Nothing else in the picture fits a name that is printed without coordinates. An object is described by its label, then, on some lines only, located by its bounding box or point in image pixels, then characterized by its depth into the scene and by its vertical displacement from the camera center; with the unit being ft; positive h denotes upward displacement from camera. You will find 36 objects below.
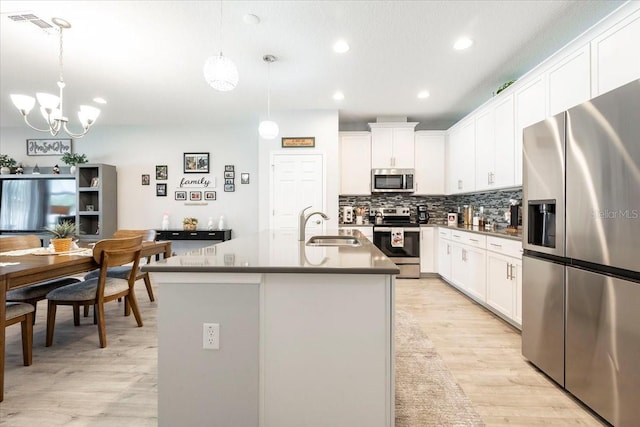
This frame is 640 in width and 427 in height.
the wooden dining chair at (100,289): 8.27 -2.07
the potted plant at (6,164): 18.79 +2.97
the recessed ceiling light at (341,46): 9.66 +5.22
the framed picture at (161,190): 19.69 +1.45
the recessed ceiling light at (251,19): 8.28 +5.18
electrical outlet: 4.47 -1.73
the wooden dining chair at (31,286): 8.26 -2.05
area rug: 5.54 -3.55
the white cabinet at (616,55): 6.13 +3.29
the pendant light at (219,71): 7.16 +3.25
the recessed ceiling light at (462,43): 9.58 +5.28
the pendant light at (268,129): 11.47 +3.09
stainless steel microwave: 17.03 +1.82
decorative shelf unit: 18.31 +0.73
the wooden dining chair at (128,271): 10.47 -1.96
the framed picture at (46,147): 19.86 +4.15
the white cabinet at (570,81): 7.43 +3.35
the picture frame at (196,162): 19.60 +3.18
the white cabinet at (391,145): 17.19 +3.74
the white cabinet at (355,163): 17.26 +2.78
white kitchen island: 4.38 -1.87
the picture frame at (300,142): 16.24 +3.67
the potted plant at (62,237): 9.03 -0.70
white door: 16.30 +1.42
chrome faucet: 7.58 -0.30
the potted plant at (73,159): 18.33 +3.14
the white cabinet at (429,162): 17.33 +2.85
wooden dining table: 6.07 -1.25
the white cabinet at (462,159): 14.20 +2.68
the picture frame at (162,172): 19.67 +2.57
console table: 18.29 -1.25
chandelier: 8.61 +3.08
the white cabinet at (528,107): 9.23 +3.29
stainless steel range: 16.12 -1.50
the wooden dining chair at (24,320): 6.58 -2.28
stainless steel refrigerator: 4.87 -0.66
